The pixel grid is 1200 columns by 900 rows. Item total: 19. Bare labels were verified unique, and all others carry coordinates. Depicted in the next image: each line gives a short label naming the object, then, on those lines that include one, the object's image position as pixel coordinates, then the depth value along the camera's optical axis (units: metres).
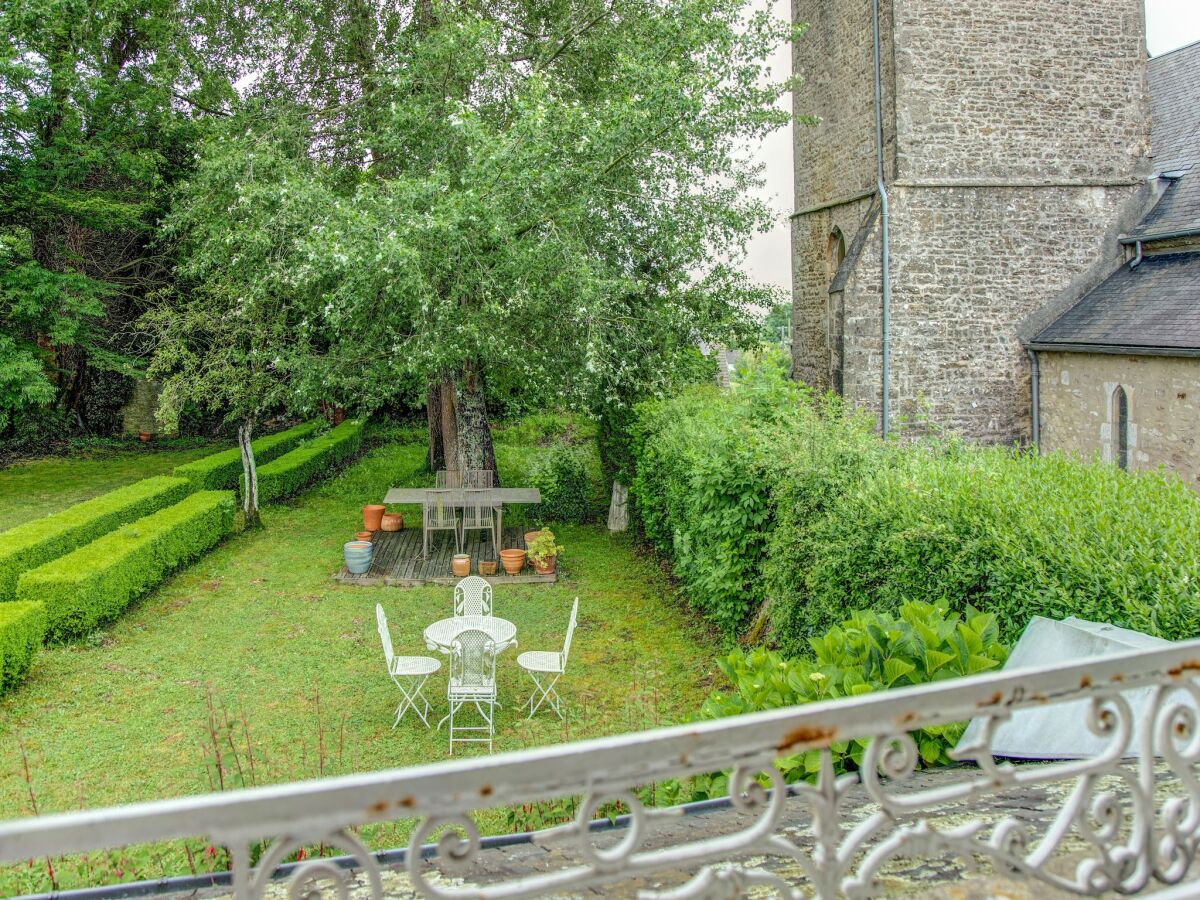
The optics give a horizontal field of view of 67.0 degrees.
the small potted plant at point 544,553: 13.74
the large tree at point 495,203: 12.87
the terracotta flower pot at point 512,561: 13.80
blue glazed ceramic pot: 13.57
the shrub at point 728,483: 9.39
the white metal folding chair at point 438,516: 14.56
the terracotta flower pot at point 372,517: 16.28
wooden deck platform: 13.44
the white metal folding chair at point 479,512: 14.48
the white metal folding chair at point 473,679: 8.35
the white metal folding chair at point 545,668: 8.84
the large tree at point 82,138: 17.17
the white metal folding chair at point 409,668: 8.64
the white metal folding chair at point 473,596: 10.41
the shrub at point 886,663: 4.87
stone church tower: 15.53
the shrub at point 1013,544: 5.05
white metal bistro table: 8.97
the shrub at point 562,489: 17.34
